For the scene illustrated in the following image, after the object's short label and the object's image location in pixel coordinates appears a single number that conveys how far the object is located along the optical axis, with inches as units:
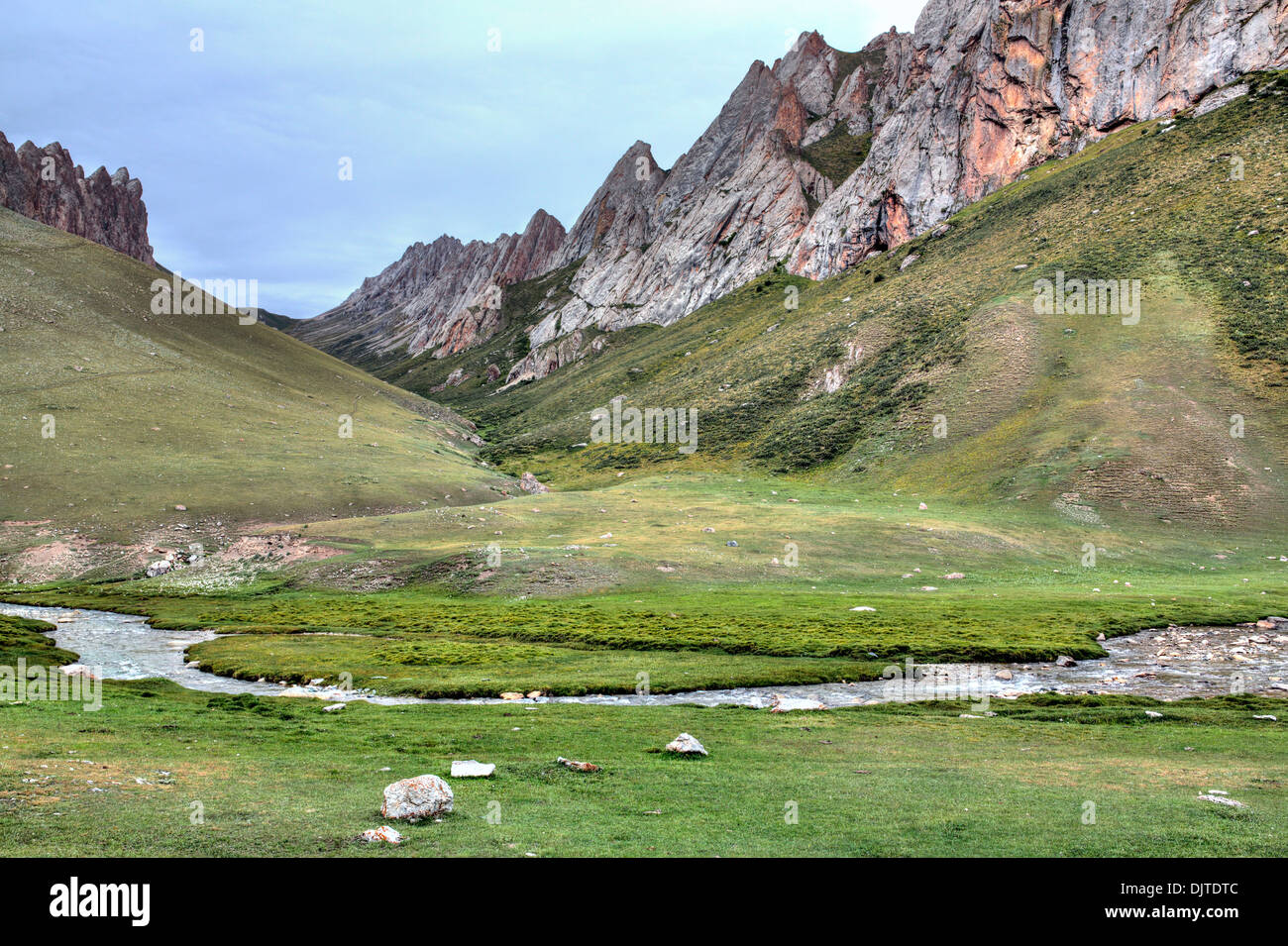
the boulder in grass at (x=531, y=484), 5064.0
